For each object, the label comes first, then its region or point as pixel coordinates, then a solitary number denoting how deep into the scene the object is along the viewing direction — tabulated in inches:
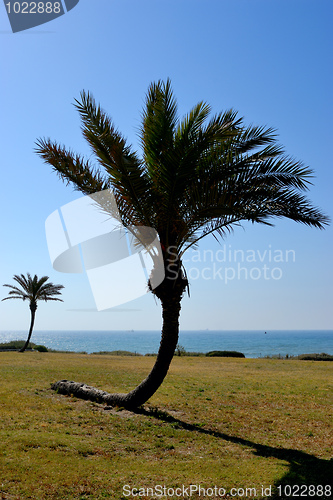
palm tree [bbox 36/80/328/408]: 367.9
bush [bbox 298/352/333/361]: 1229.5
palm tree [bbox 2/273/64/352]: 1437.0
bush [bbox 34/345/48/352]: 1517.0
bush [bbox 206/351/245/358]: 1398.9
